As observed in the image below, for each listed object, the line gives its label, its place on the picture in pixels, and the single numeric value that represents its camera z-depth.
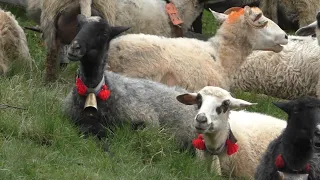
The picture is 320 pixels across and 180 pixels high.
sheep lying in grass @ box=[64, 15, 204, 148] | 11.28
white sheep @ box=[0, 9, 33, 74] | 14.19
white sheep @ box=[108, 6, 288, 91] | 13.19
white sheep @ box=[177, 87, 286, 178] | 10.90
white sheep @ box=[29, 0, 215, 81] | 13.55
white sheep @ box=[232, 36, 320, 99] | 16.29
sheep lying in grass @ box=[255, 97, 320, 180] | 9.28
